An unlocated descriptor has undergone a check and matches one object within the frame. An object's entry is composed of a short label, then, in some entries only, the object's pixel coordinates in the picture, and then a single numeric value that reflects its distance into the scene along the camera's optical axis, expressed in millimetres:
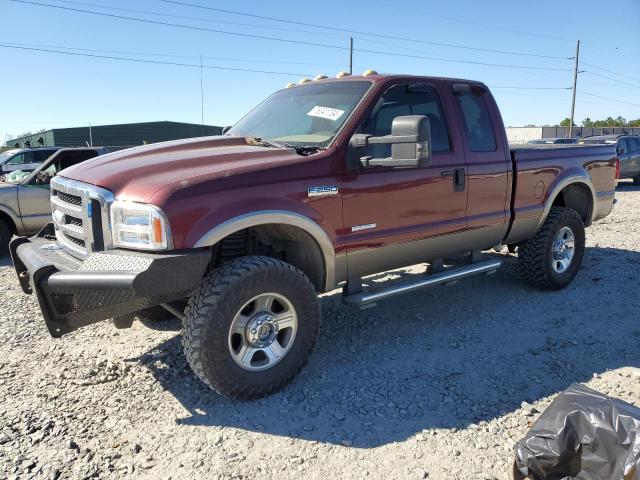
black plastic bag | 2270
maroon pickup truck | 2883
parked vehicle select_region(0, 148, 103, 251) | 7594
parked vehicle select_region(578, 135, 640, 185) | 15820
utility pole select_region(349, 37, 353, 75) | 31406
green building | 37566
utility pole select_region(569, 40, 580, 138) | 38691
